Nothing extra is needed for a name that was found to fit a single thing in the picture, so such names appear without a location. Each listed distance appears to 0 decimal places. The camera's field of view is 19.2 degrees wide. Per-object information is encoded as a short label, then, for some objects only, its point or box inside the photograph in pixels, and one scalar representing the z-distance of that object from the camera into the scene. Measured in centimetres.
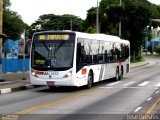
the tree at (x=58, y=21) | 12112
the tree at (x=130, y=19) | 6444
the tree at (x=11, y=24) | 6328
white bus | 2166
